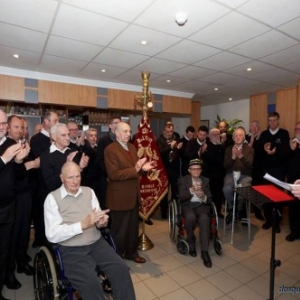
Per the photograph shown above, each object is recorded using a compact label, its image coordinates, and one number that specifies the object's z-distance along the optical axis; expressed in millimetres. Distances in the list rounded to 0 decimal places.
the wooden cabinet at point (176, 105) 5516
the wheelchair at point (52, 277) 1437
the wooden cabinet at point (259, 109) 5766
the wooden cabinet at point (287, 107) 5125
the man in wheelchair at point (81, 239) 1443
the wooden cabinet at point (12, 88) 3857
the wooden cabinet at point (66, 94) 4199
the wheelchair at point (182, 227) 2635
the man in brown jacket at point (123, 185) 2203
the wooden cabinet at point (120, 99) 4848
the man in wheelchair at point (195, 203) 2525
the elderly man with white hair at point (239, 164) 3197
